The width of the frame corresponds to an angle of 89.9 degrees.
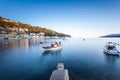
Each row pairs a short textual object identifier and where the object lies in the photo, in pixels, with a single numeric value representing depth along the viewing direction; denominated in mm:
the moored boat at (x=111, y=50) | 15534
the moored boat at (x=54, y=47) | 19962
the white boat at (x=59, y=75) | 4855
